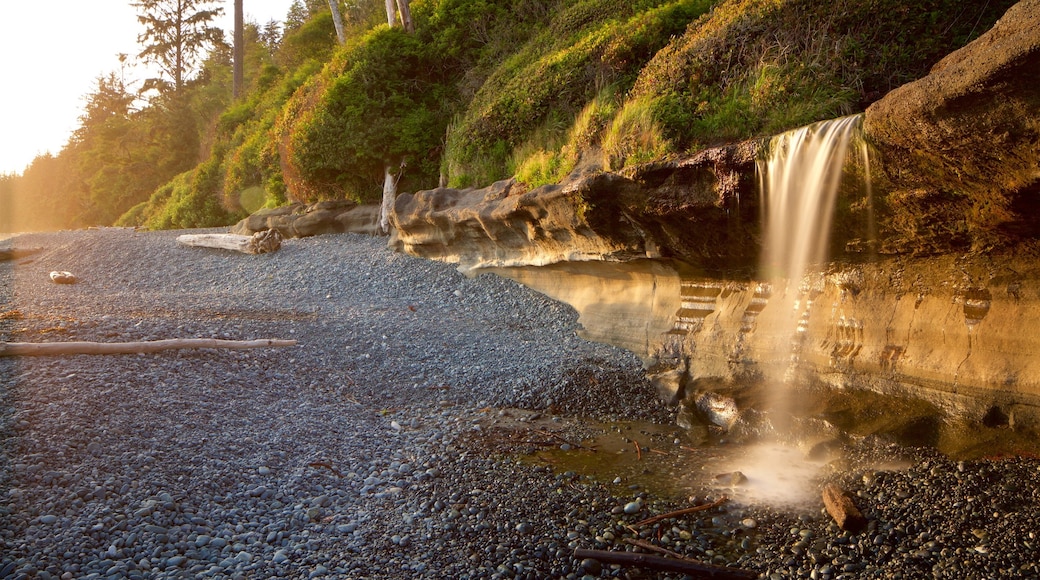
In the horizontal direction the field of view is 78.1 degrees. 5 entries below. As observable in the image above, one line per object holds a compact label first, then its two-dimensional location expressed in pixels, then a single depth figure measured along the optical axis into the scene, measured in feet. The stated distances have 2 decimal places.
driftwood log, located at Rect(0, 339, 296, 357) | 22.56
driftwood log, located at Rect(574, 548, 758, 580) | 14.12
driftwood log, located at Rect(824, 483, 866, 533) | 15.43
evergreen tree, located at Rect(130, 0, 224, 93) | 111.14
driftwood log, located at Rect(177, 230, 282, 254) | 53.57
